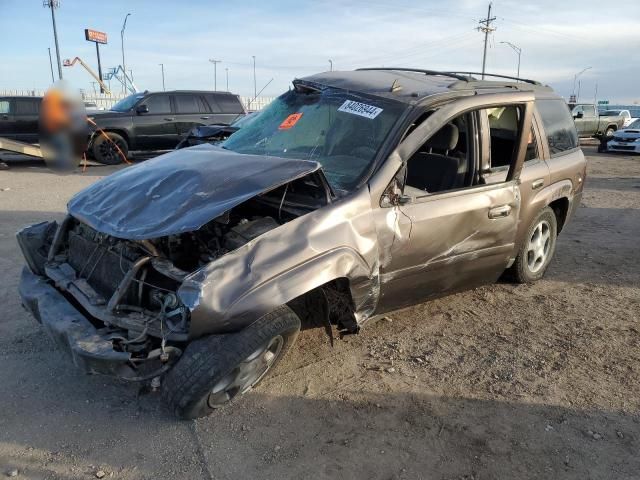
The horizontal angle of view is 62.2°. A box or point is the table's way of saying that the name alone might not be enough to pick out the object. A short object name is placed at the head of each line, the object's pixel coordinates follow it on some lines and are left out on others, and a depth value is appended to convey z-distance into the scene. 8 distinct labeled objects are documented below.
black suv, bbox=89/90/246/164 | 12.81
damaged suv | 2.84
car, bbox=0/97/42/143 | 13.22
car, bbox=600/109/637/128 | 25.78
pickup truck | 23.33
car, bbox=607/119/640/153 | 18.97
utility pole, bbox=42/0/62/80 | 37.47
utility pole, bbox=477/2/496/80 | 53.47
